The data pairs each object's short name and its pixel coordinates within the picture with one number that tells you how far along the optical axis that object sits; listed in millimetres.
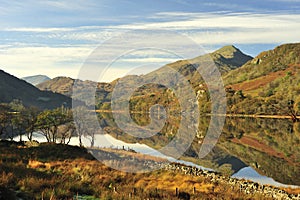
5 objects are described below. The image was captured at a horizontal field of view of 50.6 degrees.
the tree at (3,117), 73750
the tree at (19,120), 79994
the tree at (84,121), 86062
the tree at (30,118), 75956
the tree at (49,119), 72875
